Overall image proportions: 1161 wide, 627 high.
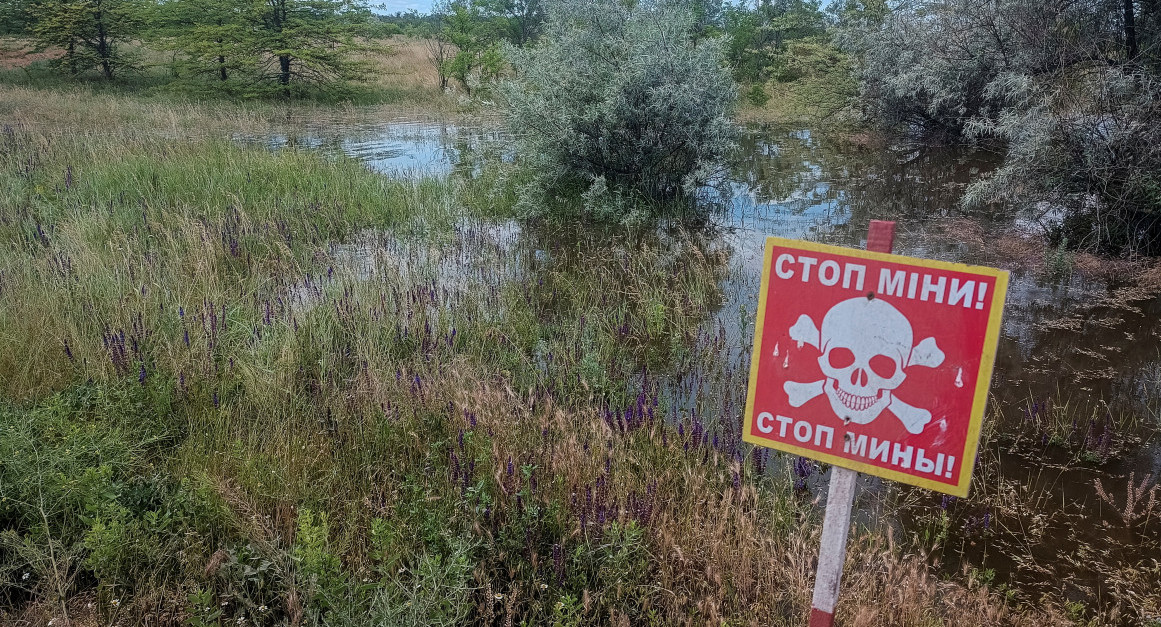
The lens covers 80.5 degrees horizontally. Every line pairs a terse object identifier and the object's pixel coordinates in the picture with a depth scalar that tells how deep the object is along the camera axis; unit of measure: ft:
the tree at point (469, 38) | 76.33
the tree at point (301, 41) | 74.90
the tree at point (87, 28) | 77.82
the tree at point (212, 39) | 73.82
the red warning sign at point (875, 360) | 5.34
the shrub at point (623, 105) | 28.78
